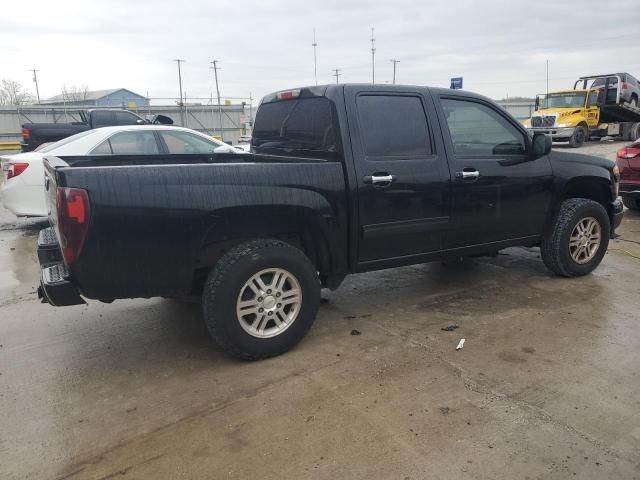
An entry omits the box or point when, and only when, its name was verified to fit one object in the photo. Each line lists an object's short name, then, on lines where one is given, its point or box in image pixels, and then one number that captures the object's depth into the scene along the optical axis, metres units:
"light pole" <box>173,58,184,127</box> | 24.73
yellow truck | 21.66
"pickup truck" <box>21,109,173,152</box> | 12.43
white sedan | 7.27
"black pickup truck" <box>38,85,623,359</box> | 3.17
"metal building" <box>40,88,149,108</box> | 59.78
